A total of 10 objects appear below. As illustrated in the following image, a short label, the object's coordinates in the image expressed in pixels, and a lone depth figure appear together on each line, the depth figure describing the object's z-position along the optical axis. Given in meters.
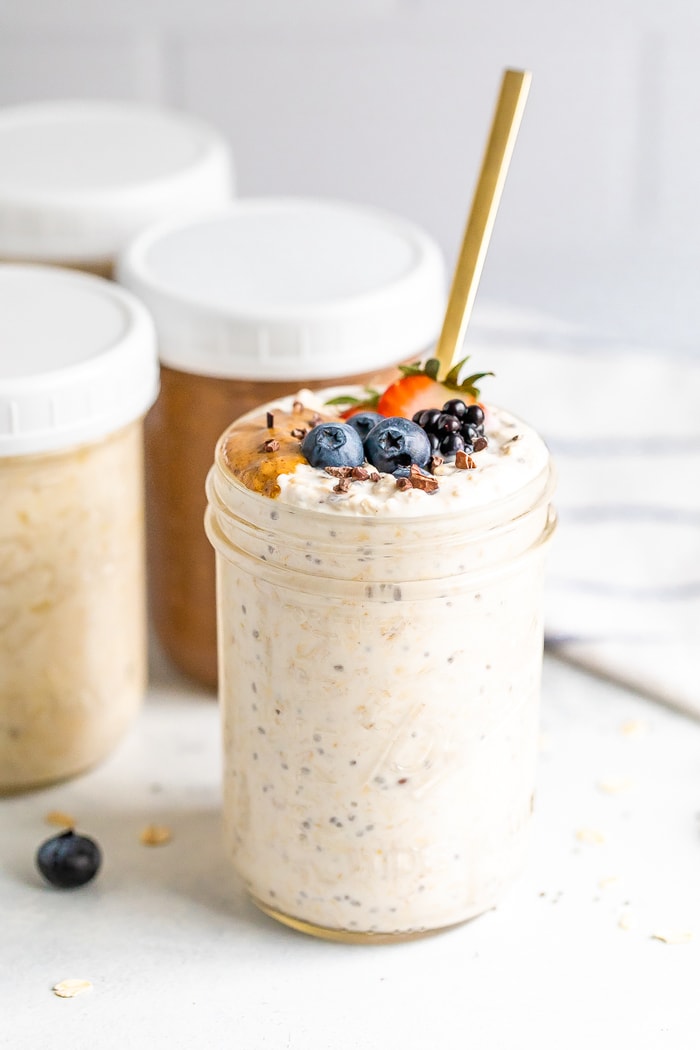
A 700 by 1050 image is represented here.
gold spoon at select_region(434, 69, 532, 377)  0.59
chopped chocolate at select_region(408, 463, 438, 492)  0.56
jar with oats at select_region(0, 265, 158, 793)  0.62
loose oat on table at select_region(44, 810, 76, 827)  0.65
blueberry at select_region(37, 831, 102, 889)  0.62
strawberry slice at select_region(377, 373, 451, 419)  0.59
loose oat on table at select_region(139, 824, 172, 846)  0.64
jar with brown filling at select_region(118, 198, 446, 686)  0.66
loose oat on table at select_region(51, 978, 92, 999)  0.58
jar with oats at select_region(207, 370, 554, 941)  0.56
